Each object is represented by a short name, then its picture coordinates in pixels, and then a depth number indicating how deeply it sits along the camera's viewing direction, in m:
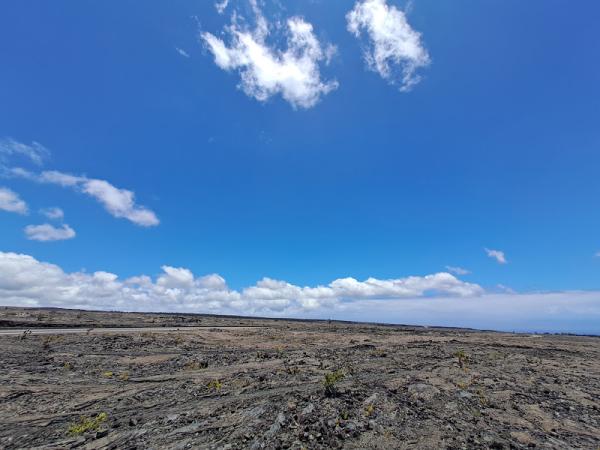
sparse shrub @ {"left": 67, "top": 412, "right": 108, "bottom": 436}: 10.57
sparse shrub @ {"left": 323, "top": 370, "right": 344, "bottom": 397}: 12.80
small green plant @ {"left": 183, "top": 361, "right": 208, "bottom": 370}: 19.60
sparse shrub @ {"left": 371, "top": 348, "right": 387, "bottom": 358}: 24.97
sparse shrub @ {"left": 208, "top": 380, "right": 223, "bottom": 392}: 14.88
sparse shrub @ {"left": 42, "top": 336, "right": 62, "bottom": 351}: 24.15
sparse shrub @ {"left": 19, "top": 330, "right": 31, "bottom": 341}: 26.89
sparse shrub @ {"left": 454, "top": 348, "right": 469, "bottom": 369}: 21.35
